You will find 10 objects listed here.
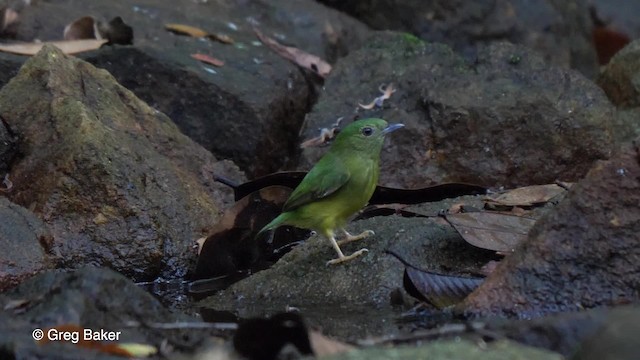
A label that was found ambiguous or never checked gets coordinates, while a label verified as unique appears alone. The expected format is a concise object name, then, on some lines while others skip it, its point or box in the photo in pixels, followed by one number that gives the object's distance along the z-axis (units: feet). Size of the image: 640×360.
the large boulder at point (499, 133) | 44.62
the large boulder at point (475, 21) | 62.49
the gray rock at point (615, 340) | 17.89
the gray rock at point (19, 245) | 29.45
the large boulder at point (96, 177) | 34.76
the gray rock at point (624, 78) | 51.65
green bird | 34.60
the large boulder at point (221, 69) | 47.16
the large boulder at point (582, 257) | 25.32
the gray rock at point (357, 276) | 28.78
